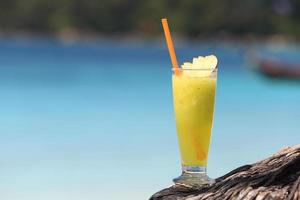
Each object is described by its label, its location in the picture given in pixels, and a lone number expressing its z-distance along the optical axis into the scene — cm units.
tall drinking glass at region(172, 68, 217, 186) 203
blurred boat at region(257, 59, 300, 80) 1878
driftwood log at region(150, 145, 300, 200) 189
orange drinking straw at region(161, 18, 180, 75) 204
